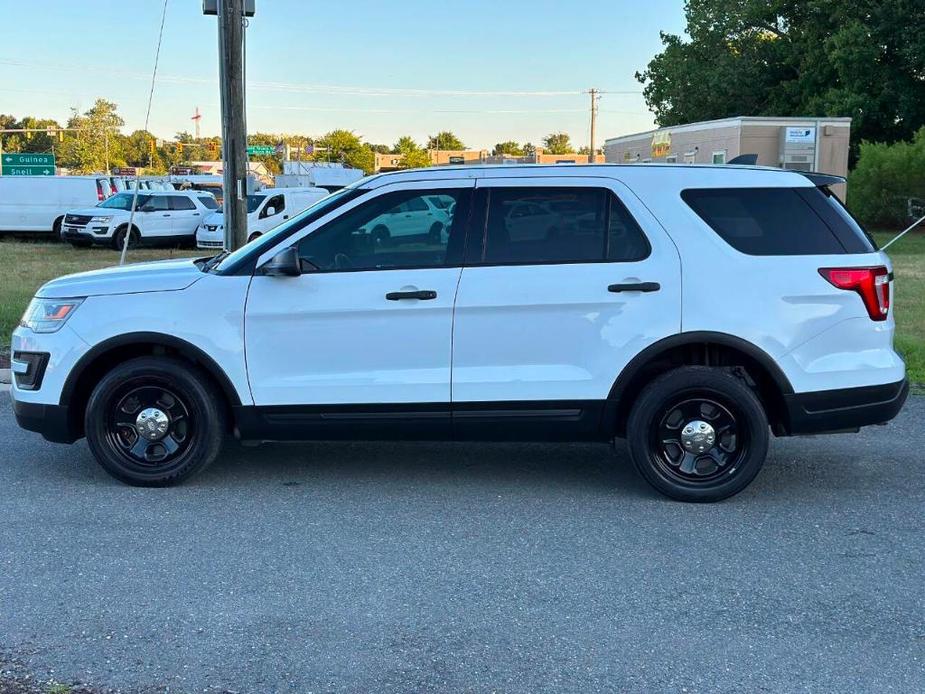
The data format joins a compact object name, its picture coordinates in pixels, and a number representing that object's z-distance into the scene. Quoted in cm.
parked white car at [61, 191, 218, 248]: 2595
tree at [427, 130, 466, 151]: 12311
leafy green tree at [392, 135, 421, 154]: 10781
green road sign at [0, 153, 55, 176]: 5325
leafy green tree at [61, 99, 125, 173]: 8544
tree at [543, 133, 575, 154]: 11854
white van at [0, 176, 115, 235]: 2883
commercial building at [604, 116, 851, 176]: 2873
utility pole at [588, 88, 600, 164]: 7190
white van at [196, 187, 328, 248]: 2386
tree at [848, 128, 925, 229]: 3014
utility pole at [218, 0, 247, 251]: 1130
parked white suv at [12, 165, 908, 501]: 555
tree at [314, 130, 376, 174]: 10094
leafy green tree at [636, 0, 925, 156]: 3434
